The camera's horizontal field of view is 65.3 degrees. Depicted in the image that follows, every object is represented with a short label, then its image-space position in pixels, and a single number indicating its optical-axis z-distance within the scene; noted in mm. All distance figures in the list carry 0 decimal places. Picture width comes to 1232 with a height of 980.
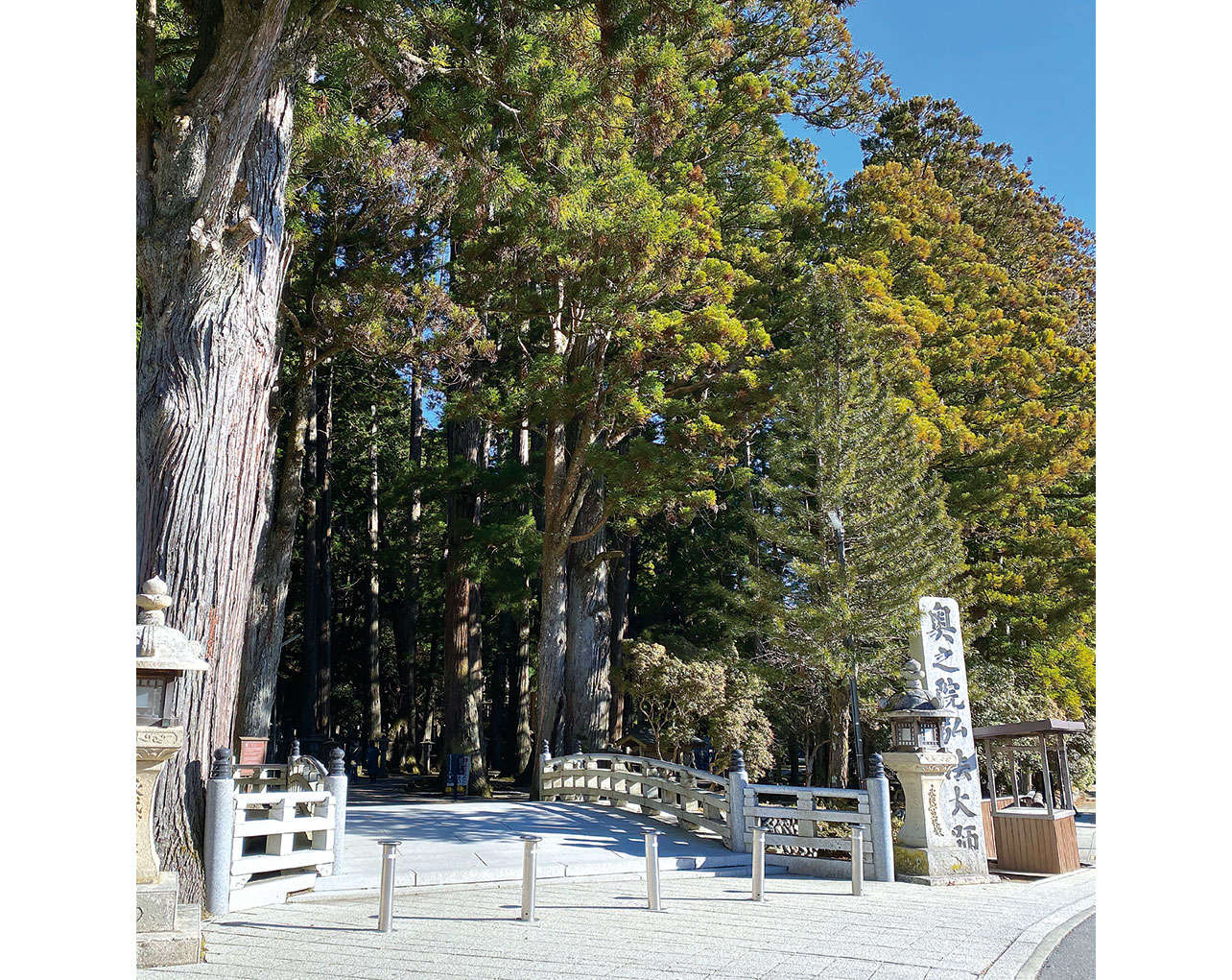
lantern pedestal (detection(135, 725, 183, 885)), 4941
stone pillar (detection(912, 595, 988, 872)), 9156
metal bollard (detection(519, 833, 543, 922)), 6348
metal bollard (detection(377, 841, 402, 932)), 5836
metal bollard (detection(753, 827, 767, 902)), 7285
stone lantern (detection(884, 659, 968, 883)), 8891
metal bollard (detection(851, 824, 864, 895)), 7758
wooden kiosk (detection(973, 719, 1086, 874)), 9898
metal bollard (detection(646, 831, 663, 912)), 6602
